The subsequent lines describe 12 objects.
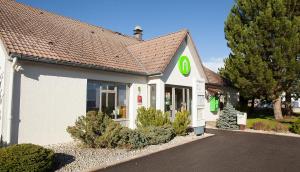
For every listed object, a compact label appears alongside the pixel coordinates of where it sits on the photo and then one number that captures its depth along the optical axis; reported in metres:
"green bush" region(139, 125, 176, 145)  11.89
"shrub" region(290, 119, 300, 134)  15.72
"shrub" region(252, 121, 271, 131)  17.30
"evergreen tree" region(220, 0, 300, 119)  18.61
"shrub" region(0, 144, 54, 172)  6.70
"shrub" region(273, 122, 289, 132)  16.48
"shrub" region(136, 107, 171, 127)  13.53
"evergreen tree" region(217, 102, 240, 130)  18.08
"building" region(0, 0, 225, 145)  10.25
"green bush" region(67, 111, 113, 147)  10.41
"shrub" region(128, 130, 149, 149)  10.88
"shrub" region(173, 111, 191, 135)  14.12
